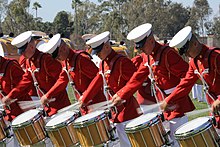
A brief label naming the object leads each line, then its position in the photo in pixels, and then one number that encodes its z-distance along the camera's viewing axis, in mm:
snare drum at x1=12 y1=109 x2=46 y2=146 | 12144
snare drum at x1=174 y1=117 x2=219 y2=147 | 8907
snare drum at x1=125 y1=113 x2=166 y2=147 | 9797
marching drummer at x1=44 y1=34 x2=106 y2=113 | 12271
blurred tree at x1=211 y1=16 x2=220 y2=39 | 70888
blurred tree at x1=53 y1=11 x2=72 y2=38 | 113627
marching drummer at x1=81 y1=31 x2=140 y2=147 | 11422
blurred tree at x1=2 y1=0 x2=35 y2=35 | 81561
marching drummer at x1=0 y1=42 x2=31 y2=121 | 13829
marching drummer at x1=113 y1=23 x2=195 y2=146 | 10713
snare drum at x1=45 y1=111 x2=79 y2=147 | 11381
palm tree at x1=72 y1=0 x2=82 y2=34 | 112557
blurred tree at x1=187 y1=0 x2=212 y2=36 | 76789
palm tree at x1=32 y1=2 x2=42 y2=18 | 105656
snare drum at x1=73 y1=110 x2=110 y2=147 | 10676
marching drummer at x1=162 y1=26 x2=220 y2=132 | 9696
